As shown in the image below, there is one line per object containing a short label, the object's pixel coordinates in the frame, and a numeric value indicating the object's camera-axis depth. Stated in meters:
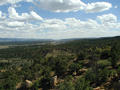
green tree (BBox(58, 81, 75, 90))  25.03
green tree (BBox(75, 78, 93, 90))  26.02
